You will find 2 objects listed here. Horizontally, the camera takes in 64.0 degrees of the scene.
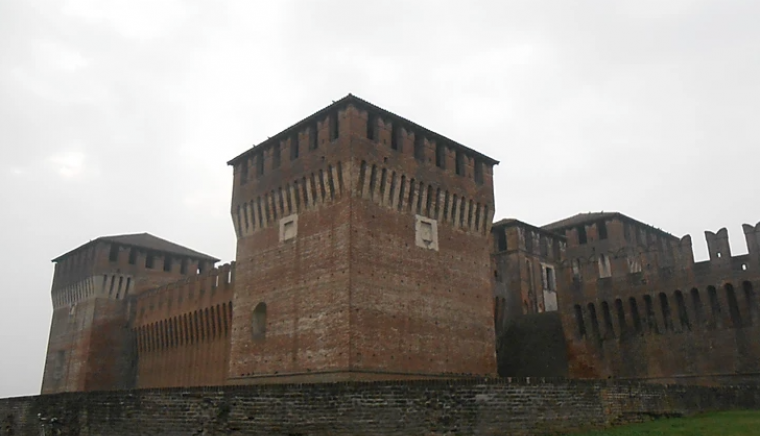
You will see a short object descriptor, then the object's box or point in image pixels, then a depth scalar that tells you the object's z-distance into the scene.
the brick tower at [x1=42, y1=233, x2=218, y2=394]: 35.22
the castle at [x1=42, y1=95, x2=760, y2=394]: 18.98
